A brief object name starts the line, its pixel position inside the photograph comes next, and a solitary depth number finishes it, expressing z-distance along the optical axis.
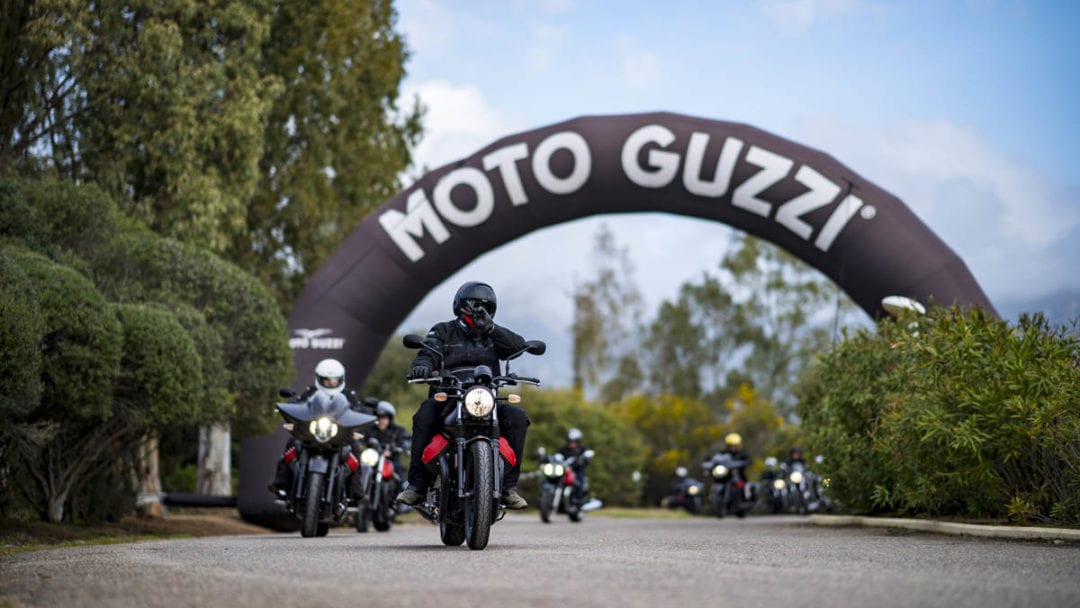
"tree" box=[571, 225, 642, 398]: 63.66
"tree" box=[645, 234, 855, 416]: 55.41
